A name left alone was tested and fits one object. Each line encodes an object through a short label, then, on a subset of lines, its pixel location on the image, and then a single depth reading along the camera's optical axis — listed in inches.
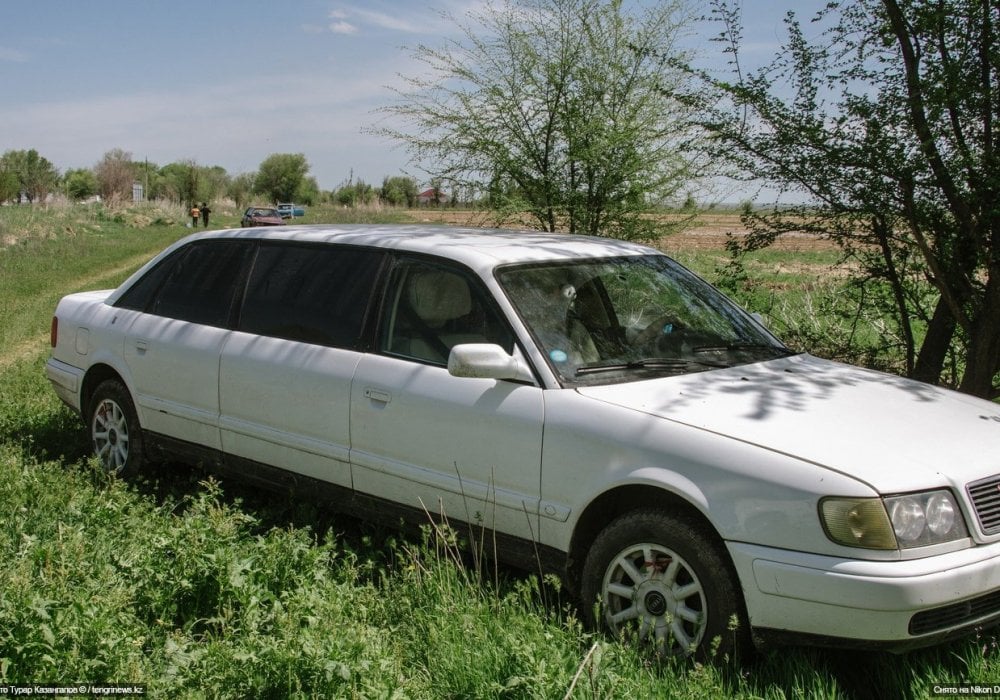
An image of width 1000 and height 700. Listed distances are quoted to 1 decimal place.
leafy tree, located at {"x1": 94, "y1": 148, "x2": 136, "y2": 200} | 3474.4
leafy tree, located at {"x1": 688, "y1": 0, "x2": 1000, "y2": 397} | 248.1
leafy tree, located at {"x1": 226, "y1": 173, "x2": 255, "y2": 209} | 3661.4
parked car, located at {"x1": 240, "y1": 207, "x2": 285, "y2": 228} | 1919.3
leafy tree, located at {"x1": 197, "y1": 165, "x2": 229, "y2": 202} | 3422.7
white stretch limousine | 135.3
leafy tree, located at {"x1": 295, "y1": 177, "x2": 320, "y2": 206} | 4370.1
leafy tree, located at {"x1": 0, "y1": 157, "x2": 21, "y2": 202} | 2733.8
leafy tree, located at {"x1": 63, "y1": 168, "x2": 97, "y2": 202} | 4709.6
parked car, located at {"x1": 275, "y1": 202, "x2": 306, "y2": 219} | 2571.4
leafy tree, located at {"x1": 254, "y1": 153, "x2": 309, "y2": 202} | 4370.1
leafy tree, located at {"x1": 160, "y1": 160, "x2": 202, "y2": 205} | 3272.6
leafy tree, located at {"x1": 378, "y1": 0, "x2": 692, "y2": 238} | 354.9
